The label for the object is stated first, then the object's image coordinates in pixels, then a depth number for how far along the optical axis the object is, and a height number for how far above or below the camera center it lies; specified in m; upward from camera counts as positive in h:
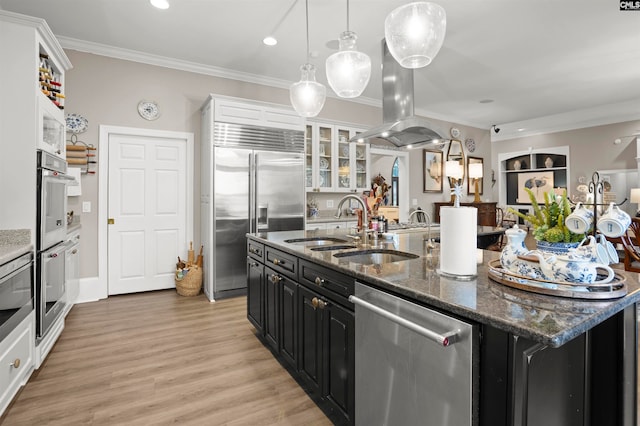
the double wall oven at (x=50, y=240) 2.37 -0.21
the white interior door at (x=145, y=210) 4.12 +0.03
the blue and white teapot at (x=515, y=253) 1.25 -0.16
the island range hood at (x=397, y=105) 3.29 +1.11
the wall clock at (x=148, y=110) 4.19 +1.30
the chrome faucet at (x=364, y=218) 2.61 -0.05
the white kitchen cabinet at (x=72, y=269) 3.06 -0.54
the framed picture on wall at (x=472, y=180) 7.49 +0.75
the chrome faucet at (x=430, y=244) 1.97 -0.19
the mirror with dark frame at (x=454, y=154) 7.14 +1.27
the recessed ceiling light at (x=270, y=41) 3.75 +1.96
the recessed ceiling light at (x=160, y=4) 3.07 +1.94
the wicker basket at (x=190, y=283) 4.17 -0.88
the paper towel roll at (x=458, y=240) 1.33 -0.11
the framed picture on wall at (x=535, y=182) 8.61 +0.80
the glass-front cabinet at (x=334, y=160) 5.29 +0.87
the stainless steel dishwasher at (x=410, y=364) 1.02 -0.53
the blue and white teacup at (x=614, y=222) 1.21 -0.04
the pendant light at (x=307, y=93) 2.65 +0.96
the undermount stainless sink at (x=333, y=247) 2.22 -0.24
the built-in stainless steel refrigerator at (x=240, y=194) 4.10 +0.24
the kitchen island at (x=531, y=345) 0.91 -0.42
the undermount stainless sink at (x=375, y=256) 2.05 -0.28
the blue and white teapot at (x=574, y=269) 1.11 -0.19
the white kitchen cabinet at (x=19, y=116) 2.28 +0.67
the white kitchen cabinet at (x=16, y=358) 1.81 -0.86
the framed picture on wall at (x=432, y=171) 6.82 +0.87
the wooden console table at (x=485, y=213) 6.85 -0.01
